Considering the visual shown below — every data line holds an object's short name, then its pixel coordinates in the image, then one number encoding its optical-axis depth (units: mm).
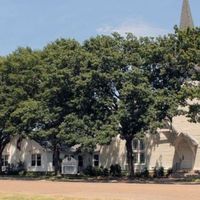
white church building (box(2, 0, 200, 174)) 56281
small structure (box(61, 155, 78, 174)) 65875
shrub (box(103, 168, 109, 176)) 58994
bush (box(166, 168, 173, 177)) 55466
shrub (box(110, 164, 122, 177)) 58219
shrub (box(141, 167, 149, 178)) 55181
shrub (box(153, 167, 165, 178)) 55406
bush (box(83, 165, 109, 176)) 59328
